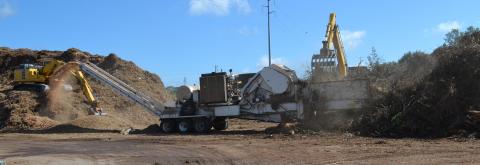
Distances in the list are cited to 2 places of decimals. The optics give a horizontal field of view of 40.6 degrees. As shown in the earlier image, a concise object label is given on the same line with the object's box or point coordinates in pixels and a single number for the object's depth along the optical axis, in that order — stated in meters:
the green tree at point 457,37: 26.66
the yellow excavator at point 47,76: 37.73
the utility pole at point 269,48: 61.88
